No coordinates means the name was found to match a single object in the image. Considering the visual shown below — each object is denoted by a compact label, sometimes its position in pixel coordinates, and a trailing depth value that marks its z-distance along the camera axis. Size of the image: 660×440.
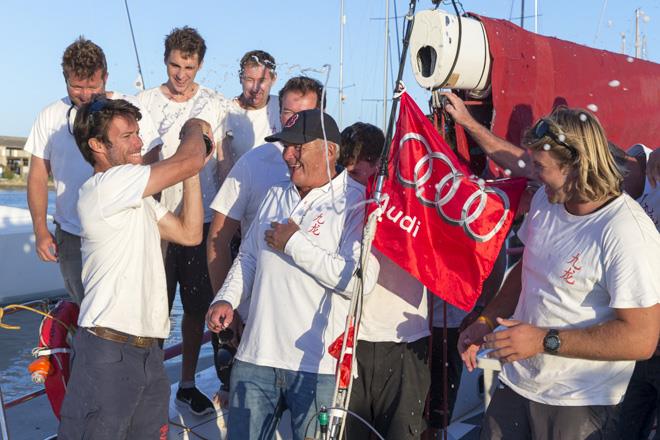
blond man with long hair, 2.41
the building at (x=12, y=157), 41.16
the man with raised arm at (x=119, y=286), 3.00
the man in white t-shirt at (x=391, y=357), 3.22
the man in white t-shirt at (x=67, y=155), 4.00
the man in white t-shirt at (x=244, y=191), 3.67
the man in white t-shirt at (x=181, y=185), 4.39
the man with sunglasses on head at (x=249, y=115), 4.62
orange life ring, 3.56
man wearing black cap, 2.92
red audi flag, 3.00
